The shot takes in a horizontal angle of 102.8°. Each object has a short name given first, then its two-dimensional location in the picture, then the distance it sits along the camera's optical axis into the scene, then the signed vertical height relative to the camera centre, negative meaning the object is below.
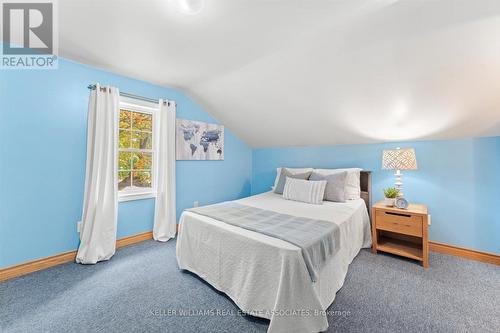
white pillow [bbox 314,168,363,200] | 2.74 -0.24
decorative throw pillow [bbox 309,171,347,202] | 2.59 -0.27
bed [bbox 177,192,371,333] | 1.22 -0.76
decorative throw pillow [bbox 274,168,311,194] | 3.04 -0.15
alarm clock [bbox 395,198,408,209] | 2.26 -0.43
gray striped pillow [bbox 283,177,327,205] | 2.58 -0.33
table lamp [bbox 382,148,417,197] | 2.31 +0.07
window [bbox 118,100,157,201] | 2.72 +0.23
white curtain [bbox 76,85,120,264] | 2.21 -0.16
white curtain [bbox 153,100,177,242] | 2.83 -0.17
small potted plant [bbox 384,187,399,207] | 2.38 -0.37
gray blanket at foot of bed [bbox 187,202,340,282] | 1.37 -0.50
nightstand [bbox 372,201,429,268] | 2.09 -0.70
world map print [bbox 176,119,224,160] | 3.19 +0.46
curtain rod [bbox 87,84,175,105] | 2.29 +0.95
